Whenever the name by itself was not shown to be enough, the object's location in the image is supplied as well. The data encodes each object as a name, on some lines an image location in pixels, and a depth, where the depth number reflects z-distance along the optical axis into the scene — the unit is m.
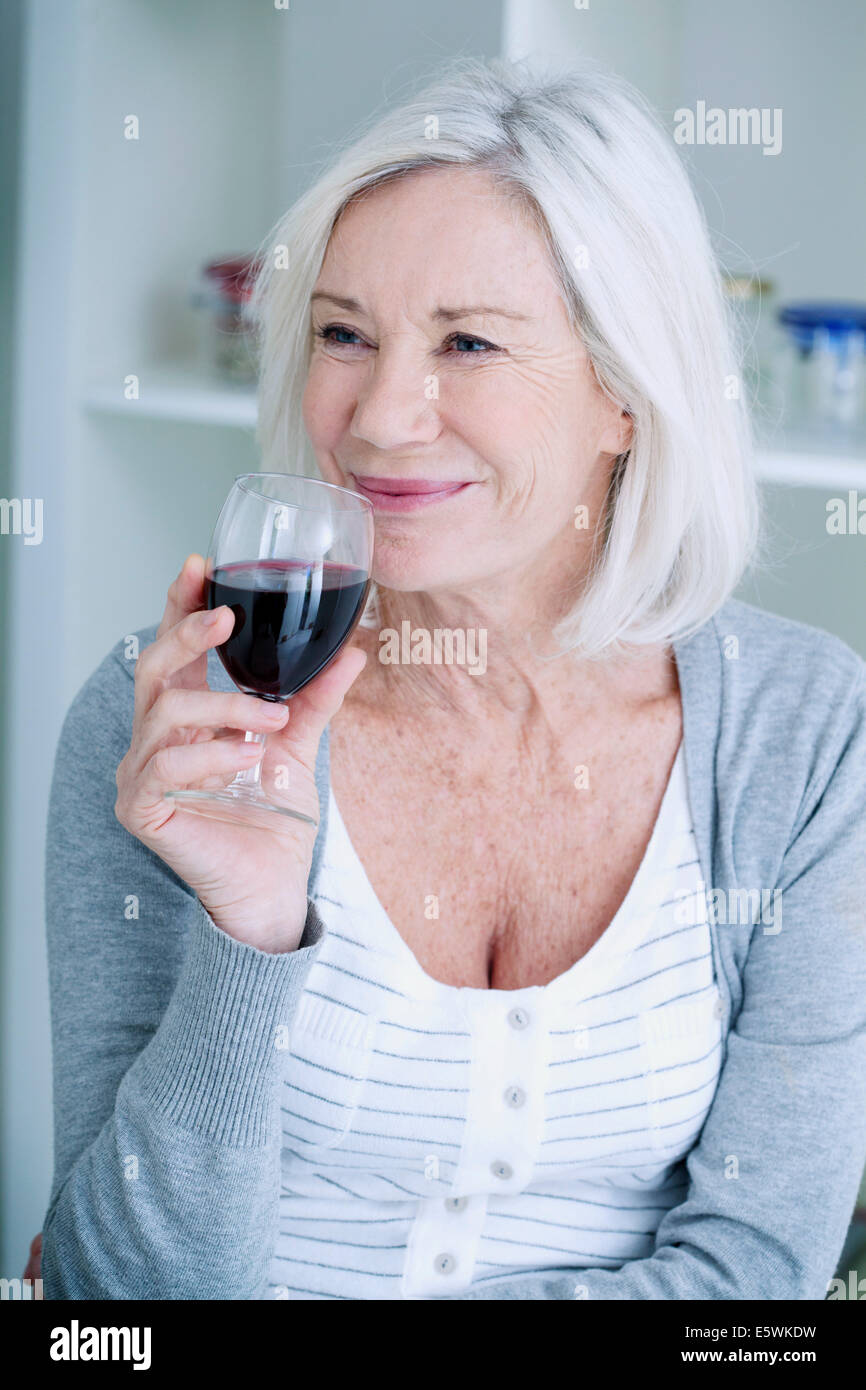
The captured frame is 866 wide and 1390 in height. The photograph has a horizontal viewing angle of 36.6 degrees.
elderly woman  1.12
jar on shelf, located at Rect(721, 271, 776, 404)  1.53
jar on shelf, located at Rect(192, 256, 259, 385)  1.96
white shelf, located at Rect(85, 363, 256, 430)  1.81
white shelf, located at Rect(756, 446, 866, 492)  1.40
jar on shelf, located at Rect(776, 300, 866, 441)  1.61
